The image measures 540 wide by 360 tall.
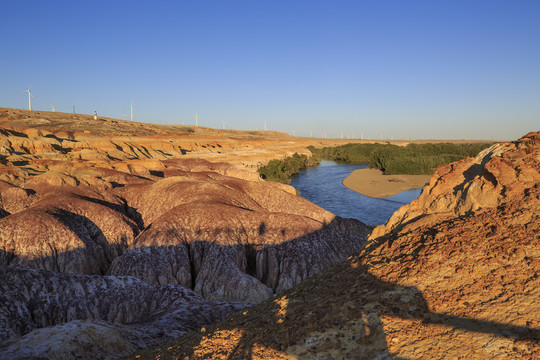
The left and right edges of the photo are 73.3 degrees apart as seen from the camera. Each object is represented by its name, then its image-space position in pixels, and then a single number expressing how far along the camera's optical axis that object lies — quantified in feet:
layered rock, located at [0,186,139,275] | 58.18
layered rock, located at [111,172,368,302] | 54.23
